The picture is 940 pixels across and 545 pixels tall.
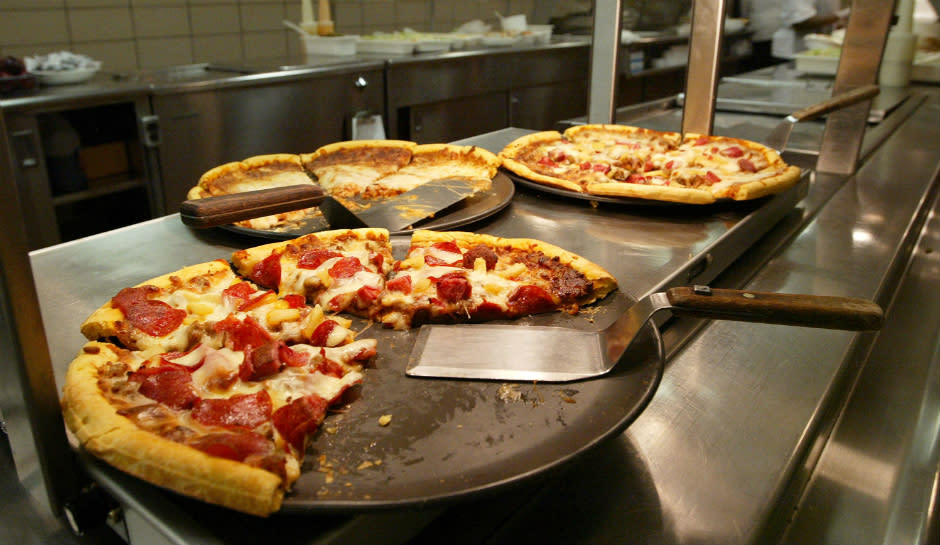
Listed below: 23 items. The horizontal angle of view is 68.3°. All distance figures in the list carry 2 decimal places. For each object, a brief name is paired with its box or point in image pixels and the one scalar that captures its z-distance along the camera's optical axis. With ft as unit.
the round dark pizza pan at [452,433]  2.28
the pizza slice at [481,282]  3.61
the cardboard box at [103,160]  10.41
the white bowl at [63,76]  10.08
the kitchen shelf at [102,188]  9.96
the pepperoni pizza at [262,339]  2.32
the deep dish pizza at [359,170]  5.58
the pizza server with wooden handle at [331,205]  4.05
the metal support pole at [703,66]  6.38
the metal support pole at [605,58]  7.21
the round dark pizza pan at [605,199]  5.26
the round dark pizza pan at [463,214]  4.51
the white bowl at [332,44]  13.91
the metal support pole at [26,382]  2.08
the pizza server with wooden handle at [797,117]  5.66
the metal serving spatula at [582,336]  2.76
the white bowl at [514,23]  18.60
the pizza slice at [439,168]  5.69
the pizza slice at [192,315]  3.20
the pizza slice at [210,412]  2.21
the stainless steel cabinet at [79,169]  9.30
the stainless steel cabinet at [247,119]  10.61
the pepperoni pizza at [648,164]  5.29
